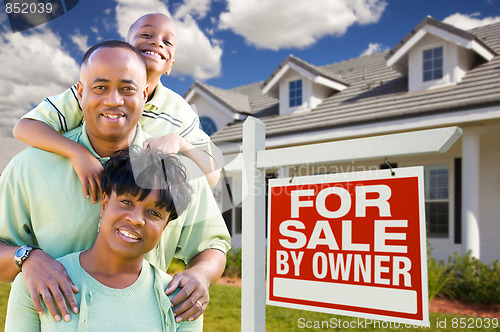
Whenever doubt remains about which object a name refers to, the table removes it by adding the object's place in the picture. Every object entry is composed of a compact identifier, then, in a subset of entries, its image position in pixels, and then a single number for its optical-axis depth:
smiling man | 0.86
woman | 0.86
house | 6.89
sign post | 2.00
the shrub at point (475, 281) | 6.07
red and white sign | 1.71
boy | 0.93
